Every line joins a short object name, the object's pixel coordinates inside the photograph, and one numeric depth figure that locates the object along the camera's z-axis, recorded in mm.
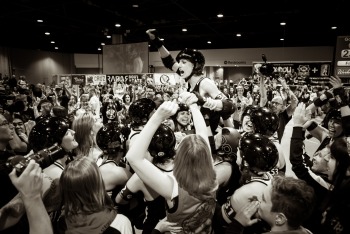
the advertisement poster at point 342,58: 7777
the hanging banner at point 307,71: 11312
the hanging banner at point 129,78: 12164
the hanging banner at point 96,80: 13234
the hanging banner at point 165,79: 11891
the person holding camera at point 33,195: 1134
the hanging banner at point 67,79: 13156
